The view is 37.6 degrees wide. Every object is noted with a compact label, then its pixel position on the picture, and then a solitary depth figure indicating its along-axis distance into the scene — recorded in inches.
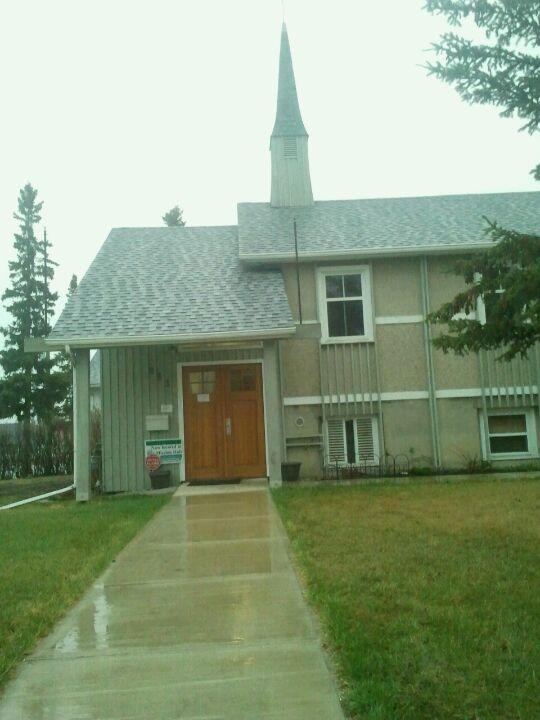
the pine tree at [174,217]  1865.2
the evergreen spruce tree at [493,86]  288.5
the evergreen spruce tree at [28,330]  1386.6
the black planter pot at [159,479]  591.5
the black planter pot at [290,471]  568.1
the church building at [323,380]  608.7
